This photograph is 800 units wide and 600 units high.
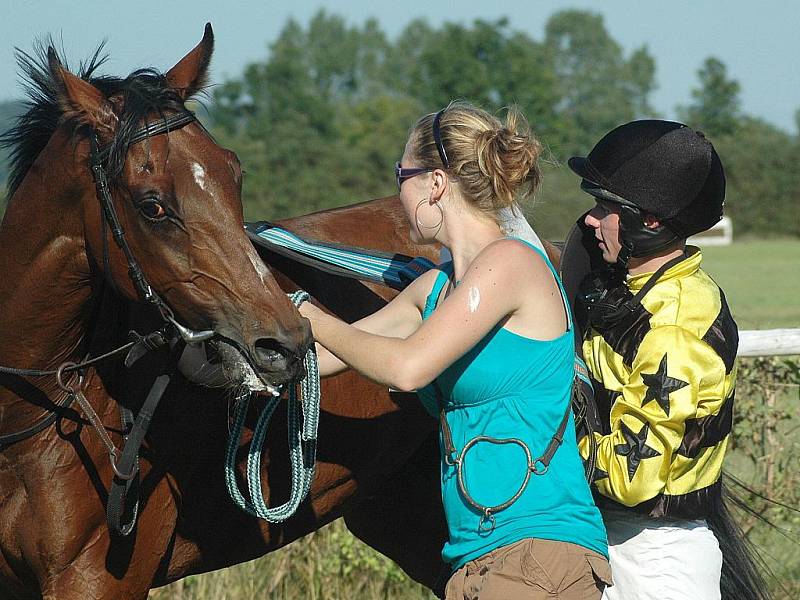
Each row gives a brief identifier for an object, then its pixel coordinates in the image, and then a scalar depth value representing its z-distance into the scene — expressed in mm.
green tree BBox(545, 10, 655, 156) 153000
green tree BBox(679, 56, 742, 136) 132875
